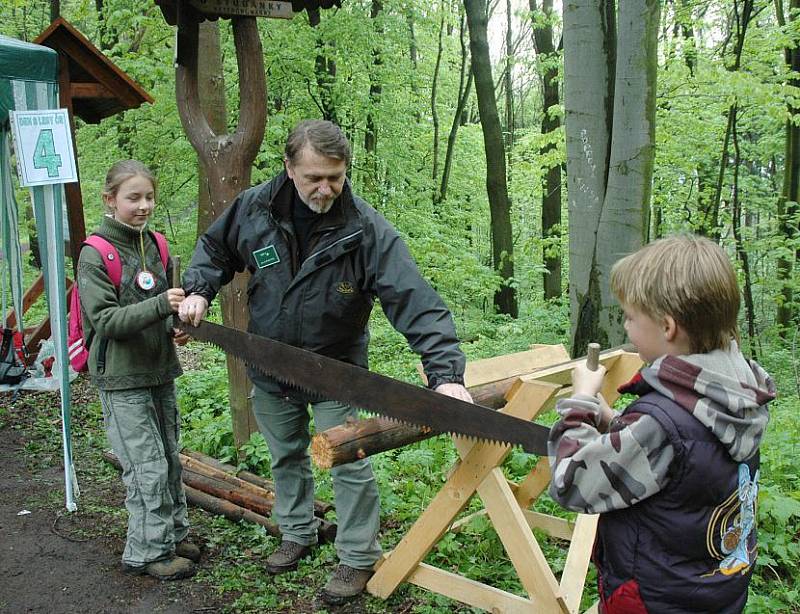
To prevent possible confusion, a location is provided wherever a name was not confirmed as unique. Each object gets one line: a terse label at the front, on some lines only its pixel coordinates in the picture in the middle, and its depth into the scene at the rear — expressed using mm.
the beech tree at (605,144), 6012
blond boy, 1936
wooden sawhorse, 3299
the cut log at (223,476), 4938
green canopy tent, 5243
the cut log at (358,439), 3156
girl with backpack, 3959
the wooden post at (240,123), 4863
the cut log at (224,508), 4680
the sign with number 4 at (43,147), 5090
